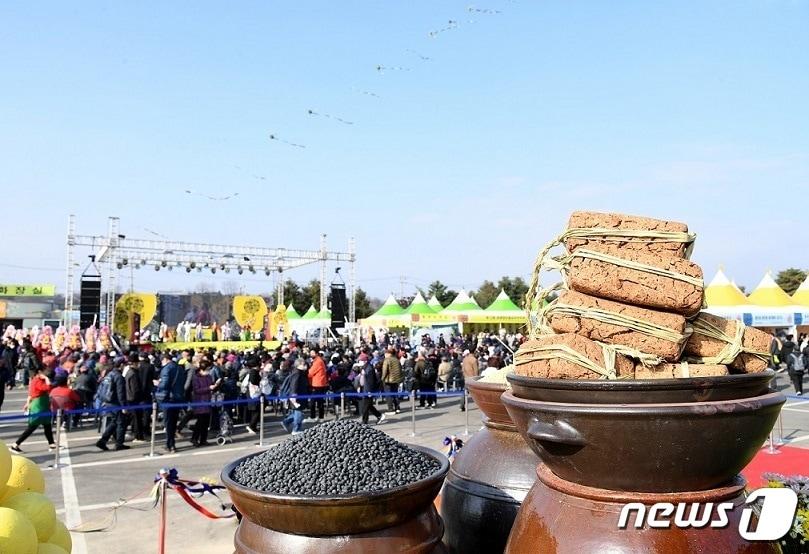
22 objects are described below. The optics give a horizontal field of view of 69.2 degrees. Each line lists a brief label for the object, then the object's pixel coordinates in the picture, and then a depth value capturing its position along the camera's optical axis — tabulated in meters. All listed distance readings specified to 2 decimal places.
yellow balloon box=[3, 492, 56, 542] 2.84
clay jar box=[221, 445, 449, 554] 2.30
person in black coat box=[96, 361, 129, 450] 11.12
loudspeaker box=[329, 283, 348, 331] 35.24
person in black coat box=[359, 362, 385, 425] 13.86
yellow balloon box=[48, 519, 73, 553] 3.05
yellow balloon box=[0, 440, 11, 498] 2.79
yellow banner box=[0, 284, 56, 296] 55.22
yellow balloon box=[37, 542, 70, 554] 2.79
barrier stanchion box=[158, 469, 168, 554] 5.83
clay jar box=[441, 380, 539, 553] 3.12
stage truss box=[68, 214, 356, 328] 32.66
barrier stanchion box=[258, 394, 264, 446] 11.57
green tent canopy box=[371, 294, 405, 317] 38.84
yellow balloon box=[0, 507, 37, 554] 2.47
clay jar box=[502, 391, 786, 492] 1.82
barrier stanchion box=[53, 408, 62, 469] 9.52
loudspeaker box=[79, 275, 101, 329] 28.67
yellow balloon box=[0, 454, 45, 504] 2.96
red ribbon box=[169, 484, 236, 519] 6.40
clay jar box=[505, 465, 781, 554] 1.91
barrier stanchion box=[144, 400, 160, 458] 10.67
